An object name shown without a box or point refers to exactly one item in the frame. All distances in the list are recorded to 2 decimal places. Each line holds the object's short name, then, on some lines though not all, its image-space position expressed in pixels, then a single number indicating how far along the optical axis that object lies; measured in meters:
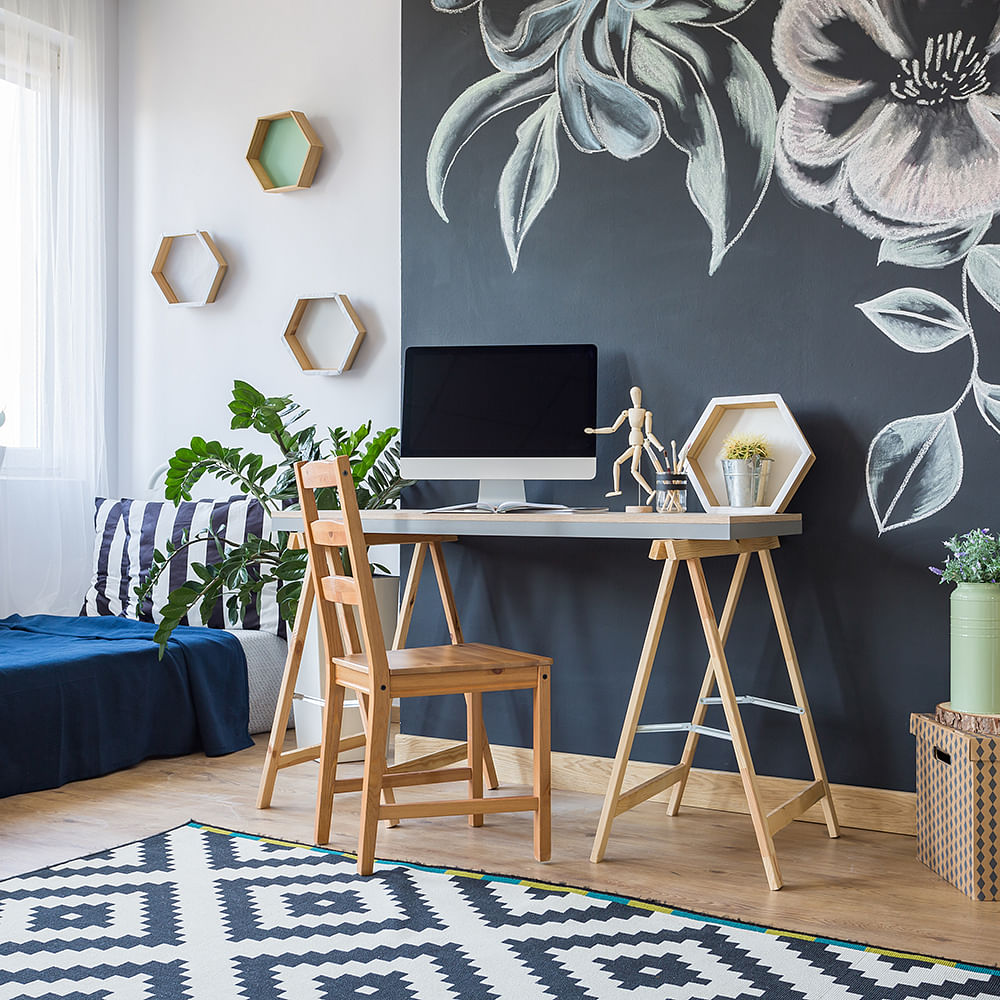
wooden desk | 2.46
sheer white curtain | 4.18
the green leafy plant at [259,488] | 3.38
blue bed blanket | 3.08
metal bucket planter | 2.80
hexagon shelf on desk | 2.80
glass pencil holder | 2.79
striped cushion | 3.96
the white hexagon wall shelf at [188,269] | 4.36
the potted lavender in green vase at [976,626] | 2.43
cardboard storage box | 2.29
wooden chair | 2.43
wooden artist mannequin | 2.96
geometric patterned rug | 1.84
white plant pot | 3.46
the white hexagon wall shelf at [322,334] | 4.07
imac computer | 3.01
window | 4.16
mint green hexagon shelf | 4.10
